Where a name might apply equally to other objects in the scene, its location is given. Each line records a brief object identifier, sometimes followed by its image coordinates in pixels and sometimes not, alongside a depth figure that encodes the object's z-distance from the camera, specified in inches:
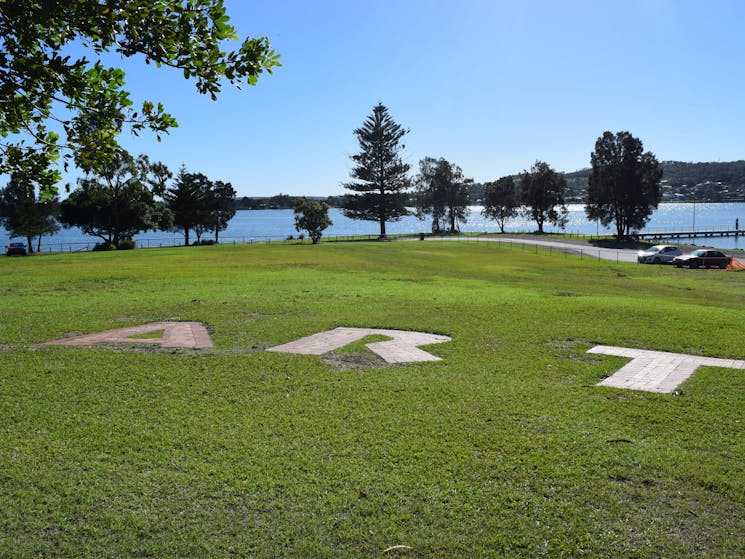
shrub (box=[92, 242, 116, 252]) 2164.1
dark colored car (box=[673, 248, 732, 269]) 1544.0
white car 1704.0
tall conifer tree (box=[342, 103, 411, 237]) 3452.3
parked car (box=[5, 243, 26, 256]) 1936.5
